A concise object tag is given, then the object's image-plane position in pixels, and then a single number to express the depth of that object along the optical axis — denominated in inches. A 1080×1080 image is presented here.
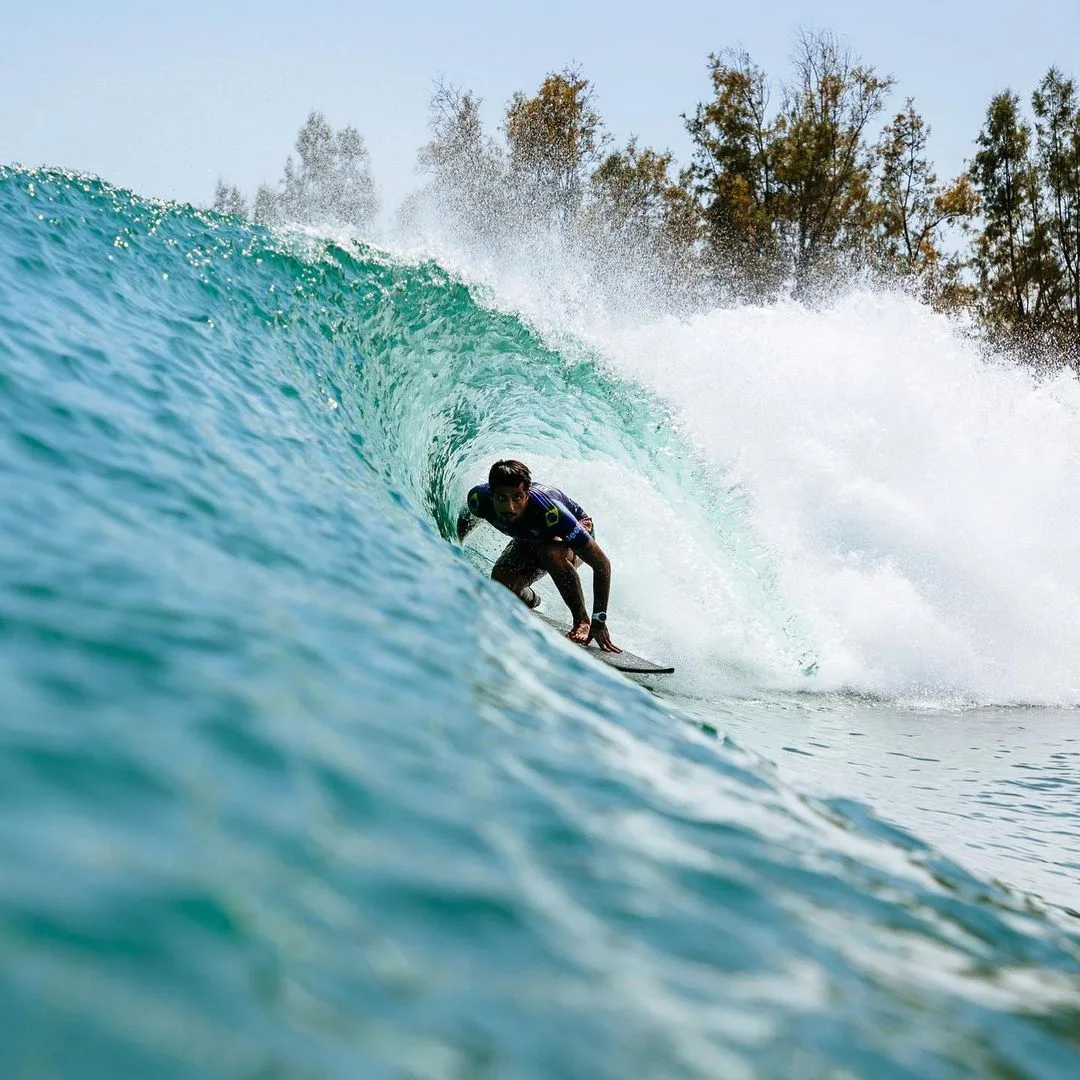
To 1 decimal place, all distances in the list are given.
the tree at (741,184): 1092.5
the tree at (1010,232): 1119.6
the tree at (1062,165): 1096.2
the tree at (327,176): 1993.1
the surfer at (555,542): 256.4
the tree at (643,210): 1133.7
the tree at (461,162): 1163.3
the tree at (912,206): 1108.5
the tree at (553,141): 1137.4
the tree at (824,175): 1066.1
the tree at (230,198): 2599.9
